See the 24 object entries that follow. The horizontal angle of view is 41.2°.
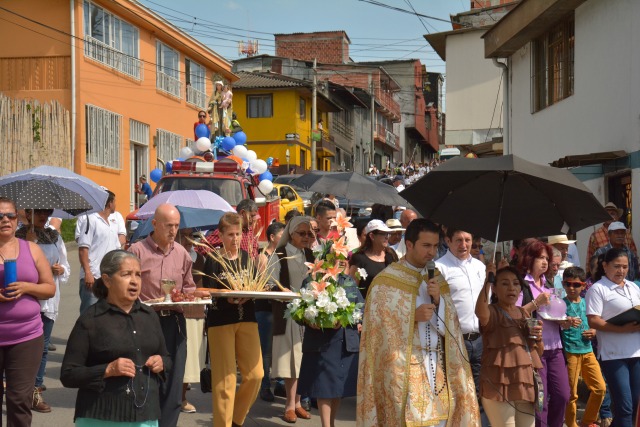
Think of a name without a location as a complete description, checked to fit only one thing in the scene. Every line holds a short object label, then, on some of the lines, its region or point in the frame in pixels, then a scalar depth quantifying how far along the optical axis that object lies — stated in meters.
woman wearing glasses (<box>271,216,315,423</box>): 8.61
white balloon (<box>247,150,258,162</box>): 19.36
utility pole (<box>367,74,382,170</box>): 56.14
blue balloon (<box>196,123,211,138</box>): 19.14
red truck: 15.69
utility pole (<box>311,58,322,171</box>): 40.48
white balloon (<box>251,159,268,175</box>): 18.72
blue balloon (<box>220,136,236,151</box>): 19.03
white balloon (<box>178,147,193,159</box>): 18.69
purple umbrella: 11.51
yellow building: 48.03
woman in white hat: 8.35
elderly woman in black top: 4.98
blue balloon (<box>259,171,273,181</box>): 18.86
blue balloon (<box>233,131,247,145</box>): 20.09
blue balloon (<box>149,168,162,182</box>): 20.47
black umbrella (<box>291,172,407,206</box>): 13.98
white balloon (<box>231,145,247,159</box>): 19.25
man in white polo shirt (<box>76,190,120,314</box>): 10.03
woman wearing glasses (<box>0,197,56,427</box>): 6.32
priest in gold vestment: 5.62
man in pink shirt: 6.84
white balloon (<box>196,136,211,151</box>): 18.06
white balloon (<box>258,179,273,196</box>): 17.88
